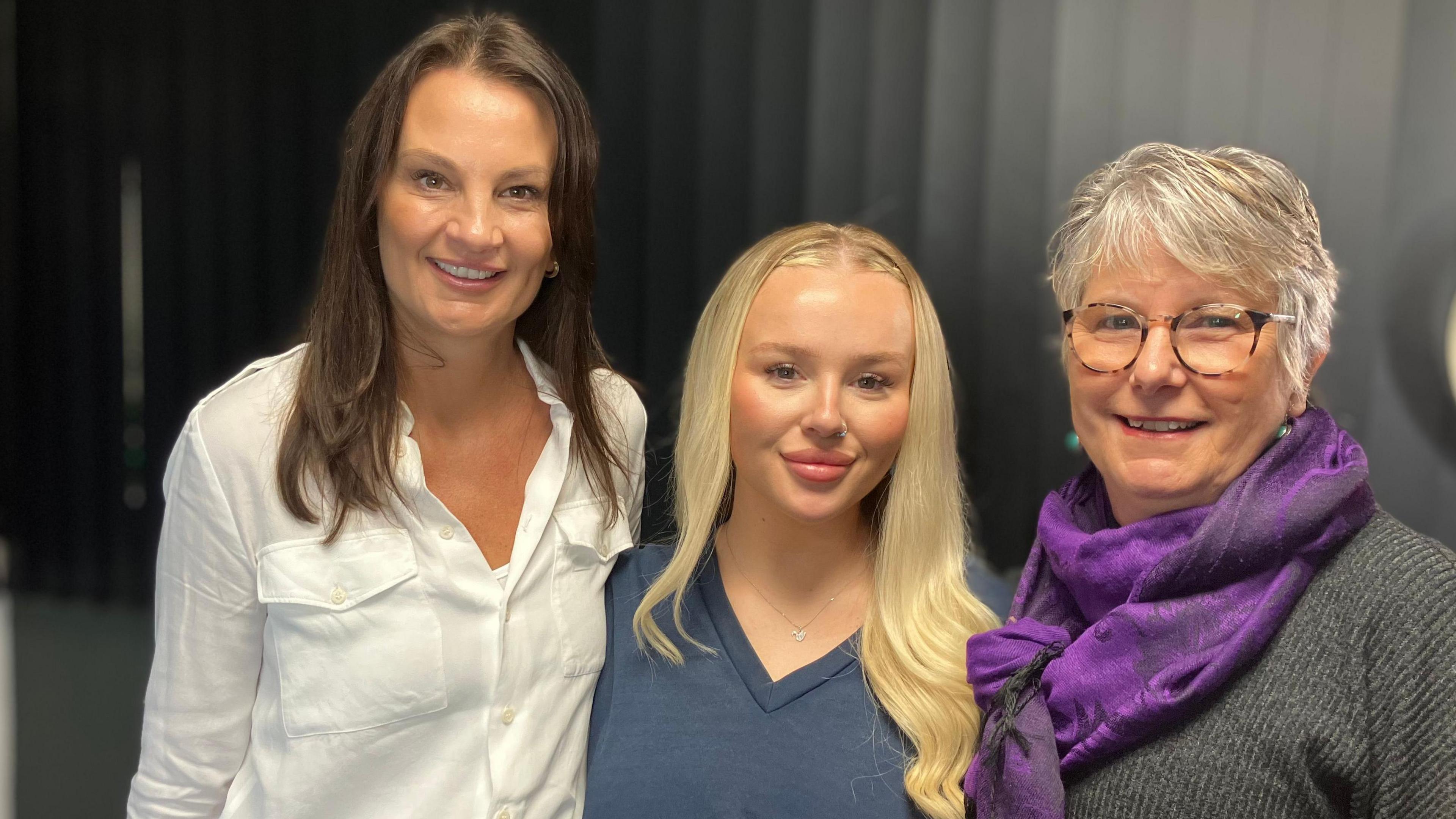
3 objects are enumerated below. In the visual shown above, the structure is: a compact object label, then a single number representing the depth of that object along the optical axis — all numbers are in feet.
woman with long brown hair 5.07
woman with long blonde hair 5.09
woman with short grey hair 4.13
